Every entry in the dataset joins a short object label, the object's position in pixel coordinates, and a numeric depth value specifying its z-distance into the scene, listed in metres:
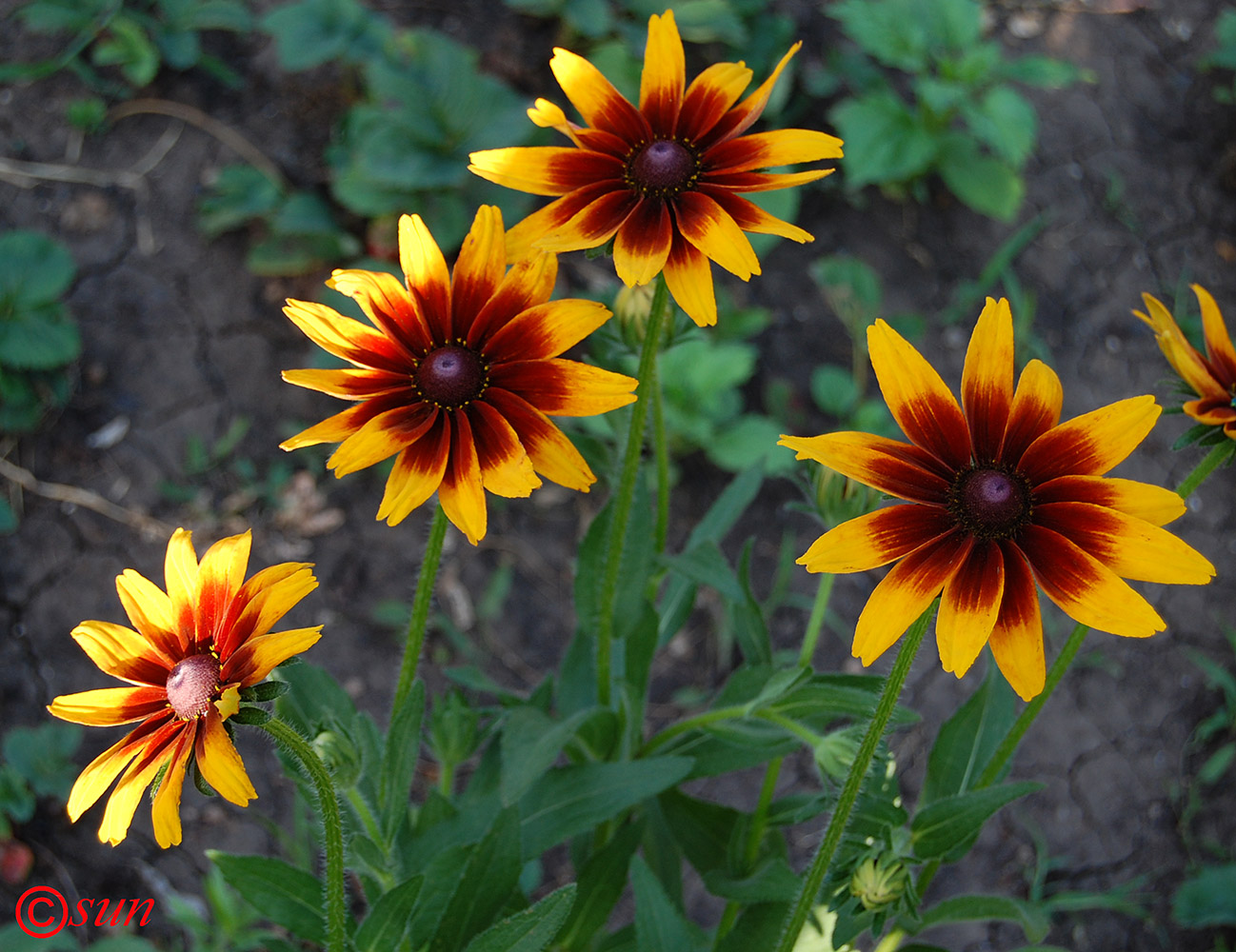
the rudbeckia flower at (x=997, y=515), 0.73
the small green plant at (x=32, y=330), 1.25
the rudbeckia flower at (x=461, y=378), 0.77
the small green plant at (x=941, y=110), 1.45
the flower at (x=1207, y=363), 0.79
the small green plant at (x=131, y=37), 1.47
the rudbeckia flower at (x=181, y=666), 0.74
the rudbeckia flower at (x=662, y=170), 0.78
